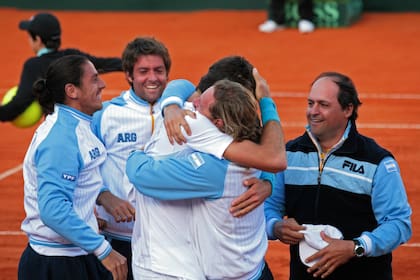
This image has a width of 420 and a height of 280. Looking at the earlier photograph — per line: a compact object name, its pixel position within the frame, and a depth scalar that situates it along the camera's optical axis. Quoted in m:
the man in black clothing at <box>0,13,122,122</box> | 16.30
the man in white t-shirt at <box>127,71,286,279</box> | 8.76
